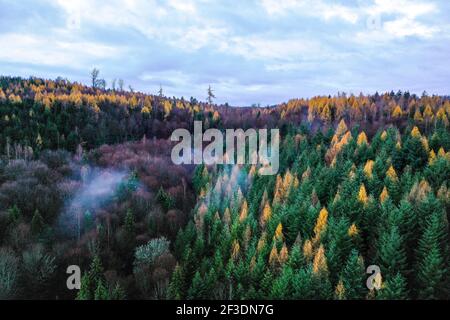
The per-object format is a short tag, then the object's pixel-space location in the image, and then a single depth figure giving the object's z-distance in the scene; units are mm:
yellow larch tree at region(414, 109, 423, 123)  116238
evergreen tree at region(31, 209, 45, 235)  66312
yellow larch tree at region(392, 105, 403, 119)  125812
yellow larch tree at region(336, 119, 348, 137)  109812
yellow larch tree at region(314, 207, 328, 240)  58331
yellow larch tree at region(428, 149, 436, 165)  76488
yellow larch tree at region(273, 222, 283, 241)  58528
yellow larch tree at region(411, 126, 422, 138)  87219
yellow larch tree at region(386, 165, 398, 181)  70750
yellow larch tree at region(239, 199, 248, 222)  66688
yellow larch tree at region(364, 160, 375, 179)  73562
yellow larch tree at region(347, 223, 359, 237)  56594
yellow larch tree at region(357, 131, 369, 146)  93125
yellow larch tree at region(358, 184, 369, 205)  63572
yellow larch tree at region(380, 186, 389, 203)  62375
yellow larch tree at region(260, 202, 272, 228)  66938
